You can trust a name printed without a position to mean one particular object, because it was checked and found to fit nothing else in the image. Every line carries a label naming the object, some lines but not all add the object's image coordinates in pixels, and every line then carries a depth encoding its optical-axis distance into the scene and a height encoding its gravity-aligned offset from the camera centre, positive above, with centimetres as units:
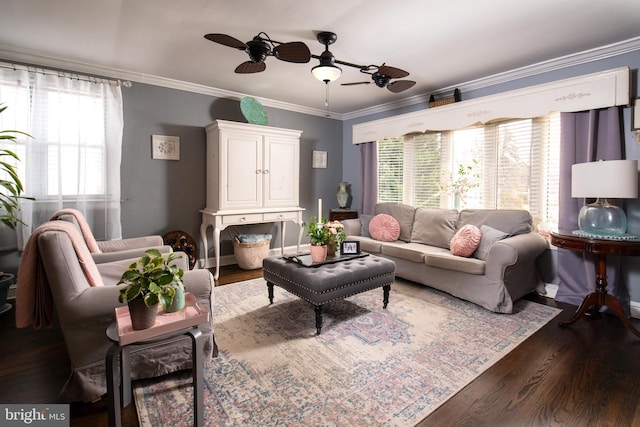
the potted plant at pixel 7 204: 269 -2
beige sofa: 288 -50
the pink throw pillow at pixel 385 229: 410 -31
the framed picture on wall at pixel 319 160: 543 +75
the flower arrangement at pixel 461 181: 400 +31
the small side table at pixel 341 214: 504 -15
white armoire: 398 +36
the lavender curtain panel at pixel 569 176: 288 +30
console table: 394 -19
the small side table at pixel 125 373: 130 -75
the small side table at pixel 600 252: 239 -34
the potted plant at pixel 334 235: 303 -29
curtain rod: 305 +130
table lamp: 249 +13
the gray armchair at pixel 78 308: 157 -53
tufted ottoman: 247 -60
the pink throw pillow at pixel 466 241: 318 -35
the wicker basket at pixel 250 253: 427 -66
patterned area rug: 165 -102
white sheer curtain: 317 +51
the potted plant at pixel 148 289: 135 -37
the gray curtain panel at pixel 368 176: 519 +46
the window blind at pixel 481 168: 341 +48
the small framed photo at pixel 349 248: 317 -43
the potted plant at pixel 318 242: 289 -34
